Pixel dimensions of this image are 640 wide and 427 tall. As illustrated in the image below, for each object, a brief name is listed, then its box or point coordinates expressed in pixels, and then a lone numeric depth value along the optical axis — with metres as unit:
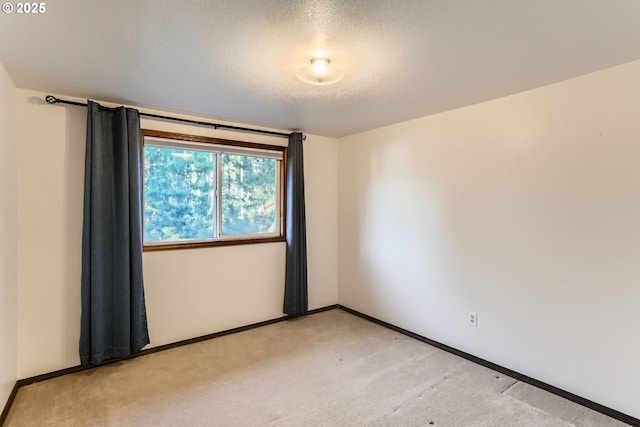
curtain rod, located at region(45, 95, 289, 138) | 2.55
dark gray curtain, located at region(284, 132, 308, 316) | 3.82
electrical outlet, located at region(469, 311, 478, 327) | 2.86
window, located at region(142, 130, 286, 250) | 3.12
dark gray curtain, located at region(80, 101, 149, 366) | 2.62
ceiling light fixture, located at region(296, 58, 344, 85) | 1.95
